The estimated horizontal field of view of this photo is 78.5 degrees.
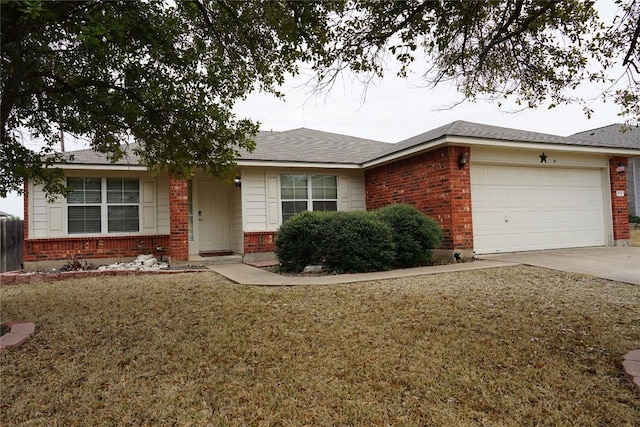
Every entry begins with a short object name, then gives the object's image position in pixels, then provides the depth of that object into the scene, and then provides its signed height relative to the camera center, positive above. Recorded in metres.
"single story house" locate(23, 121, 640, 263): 9.81 +0.89
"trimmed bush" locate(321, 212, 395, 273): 8.07 -0.36
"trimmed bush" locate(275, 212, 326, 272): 8.56 -0.26
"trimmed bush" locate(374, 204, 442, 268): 8.55 -0.20
